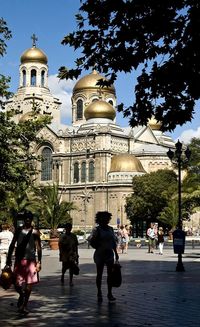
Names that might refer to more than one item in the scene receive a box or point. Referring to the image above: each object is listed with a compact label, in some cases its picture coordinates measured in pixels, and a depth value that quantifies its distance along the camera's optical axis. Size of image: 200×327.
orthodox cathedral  82.81
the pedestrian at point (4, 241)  18.62
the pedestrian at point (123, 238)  35.74
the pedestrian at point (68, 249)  16.17
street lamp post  20.84
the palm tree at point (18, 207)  41.37
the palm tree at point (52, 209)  45.78
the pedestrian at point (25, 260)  11.32
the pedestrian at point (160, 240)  33.01
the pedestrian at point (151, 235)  34.28
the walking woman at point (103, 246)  12.70
